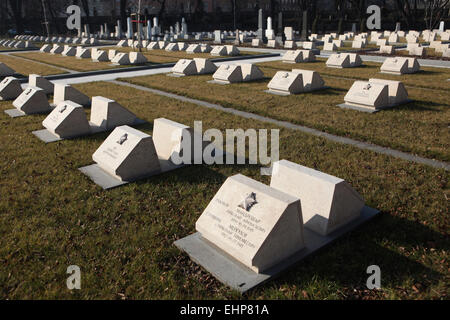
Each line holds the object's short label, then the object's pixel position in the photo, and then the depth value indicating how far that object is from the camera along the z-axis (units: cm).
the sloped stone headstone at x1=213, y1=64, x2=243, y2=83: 1673
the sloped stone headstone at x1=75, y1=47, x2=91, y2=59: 2898
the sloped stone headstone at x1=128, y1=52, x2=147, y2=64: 2414
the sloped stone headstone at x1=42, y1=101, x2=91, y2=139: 924
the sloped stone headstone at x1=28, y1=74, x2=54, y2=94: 1494
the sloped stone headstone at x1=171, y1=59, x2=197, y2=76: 1931
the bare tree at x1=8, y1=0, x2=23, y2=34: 6144
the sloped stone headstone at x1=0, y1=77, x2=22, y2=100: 1441
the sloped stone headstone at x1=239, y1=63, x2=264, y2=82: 1714
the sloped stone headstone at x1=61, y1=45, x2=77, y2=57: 3122
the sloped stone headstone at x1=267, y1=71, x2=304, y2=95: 1400
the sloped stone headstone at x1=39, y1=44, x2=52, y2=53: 3519
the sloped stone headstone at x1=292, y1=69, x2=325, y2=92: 1447
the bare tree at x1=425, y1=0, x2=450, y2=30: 3587
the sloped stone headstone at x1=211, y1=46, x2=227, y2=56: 2867
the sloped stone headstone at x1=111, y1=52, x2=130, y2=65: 2377
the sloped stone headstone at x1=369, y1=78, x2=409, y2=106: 1192
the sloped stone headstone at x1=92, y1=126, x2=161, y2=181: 673
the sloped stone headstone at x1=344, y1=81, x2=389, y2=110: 1144
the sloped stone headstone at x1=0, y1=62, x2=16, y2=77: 2062
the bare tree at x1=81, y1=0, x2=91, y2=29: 6288
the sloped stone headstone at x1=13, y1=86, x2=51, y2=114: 1195
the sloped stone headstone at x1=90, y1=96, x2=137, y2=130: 1001
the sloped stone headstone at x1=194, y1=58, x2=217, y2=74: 1977
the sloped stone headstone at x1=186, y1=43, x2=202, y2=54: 3127
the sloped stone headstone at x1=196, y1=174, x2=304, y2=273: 422
